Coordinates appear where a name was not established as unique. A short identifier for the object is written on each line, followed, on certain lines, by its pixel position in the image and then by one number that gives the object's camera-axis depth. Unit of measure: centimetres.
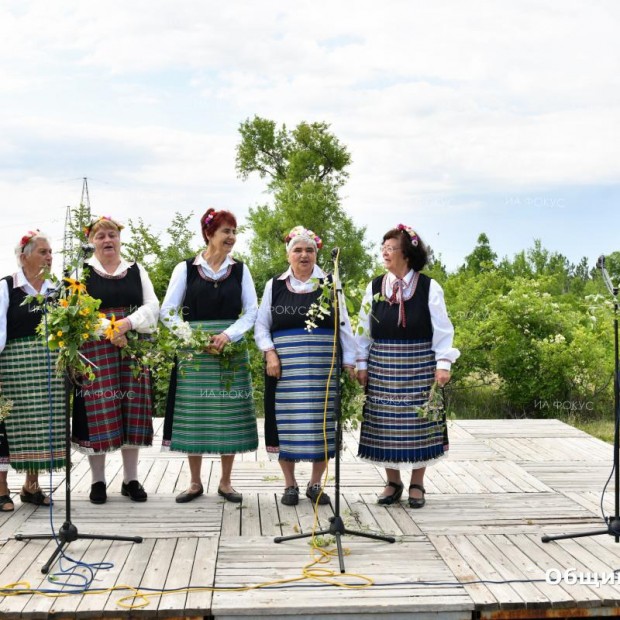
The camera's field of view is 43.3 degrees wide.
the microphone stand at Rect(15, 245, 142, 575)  354
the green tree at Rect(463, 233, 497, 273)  2372
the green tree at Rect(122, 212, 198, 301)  833
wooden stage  308
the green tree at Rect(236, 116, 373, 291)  1302
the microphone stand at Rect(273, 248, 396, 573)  358
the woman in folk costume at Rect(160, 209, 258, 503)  424
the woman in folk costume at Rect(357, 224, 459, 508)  419
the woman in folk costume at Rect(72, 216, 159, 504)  416
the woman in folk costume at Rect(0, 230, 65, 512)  418
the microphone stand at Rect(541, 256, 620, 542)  371
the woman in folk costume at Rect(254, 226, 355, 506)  415
